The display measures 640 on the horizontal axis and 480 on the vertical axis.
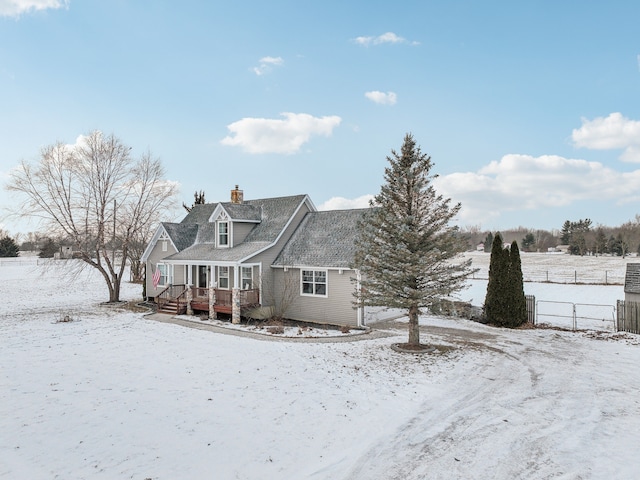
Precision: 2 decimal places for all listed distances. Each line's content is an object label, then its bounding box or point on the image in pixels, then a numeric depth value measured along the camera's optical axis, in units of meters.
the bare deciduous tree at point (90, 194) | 26.48
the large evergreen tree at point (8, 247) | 71.19
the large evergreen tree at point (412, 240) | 13.21
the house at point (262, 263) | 19.45
